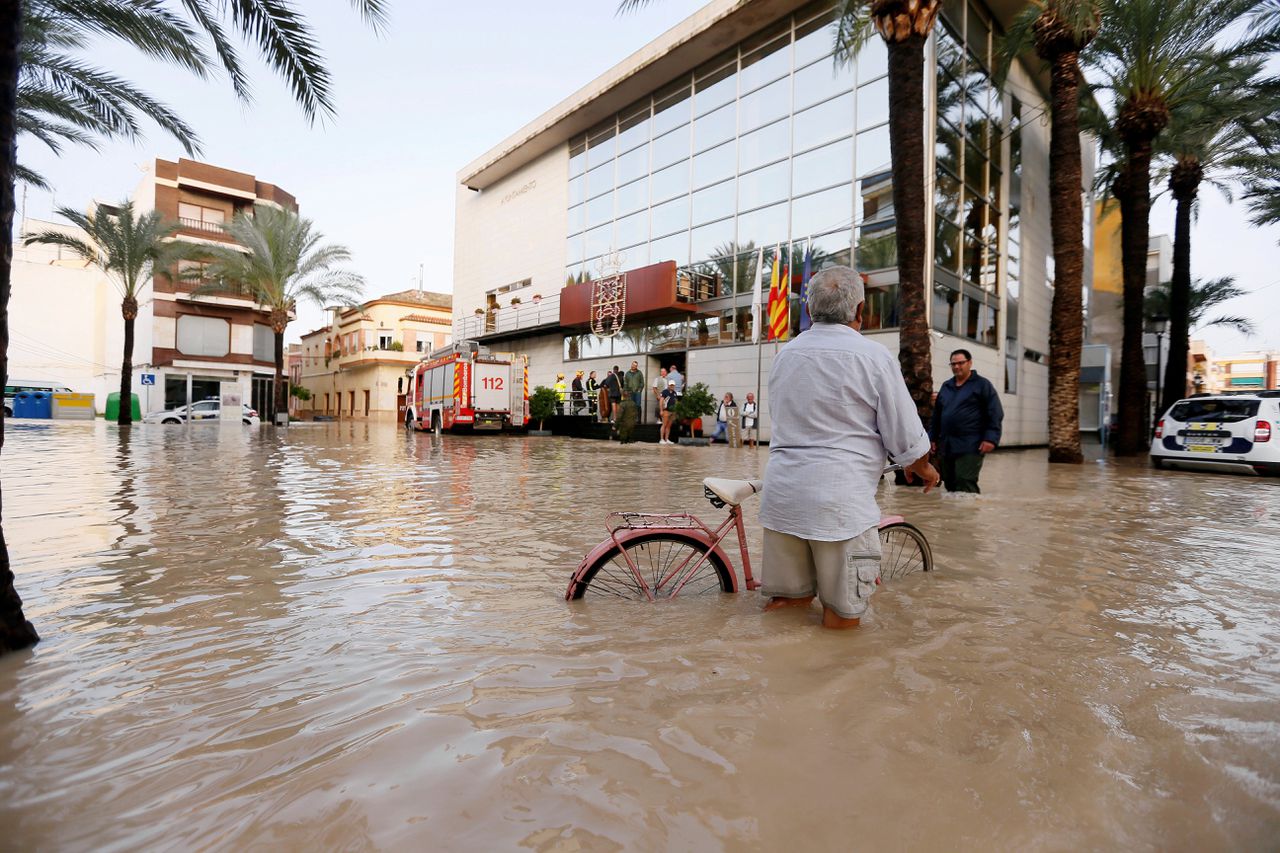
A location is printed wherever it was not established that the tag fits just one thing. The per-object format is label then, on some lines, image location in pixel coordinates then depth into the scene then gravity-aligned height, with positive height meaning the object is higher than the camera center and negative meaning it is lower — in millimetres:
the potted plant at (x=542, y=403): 23953 +394
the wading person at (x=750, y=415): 18875 +63
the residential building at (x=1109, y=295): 30750 +6090
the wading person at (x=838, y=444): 2953 -119
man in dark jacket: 7094 -29
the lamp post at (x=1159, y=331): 23909 +3648
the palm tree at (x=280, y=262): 31125 +7246
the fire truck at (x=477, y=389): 21516 +794
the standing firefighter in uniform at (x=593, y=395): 23109 +701
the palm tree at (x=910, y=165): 9188 +3711
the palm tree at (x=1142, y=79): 14258 +8191
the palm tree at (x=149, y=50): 2746 +3792
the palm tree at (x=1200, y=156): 16233 +7628
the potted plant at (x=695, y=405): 19141 +340
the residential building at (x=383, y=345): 48656 +5109
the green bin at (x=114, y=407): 35219 -38
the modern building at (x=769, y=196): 17812 +7160
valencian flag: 17109 +2902
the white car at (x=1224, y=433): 11070 -141
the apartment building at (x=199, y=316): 38375 +5628
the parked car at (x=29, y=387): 36312 +1093
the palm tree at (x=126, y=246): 26688 +6630
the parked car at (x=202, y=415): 30828 -351
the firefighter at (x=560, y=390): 24594 +922
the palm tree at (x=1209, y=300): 27297 +5285
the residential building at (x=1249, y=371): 82562 +7458
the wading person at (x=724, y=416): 19047 +20
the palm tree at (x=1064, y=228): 13727 +4283
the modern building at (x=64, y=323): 44938 +5859
